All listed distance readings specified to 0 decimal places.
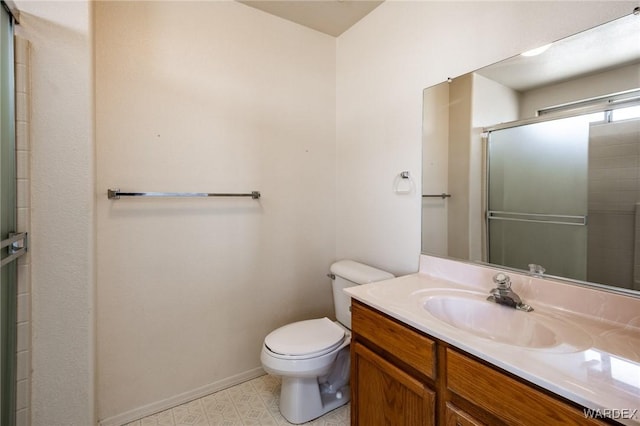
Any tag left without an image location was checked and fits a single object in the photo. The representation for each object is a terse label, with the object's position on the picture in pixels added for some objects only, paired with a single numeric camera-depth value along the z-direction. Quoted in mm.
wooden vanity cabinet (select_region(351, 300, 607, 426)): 691
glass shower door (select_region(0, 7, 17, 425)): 905
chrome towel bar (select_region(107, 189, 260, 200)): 1470
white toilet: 1446
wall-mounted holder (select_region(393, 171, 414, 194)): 1625
